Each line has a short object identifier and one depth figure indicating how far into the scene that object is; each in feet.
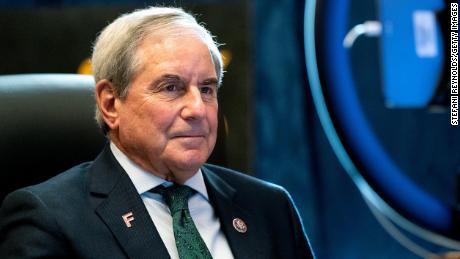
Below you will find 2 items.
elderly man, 12.50
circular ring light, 14.05
